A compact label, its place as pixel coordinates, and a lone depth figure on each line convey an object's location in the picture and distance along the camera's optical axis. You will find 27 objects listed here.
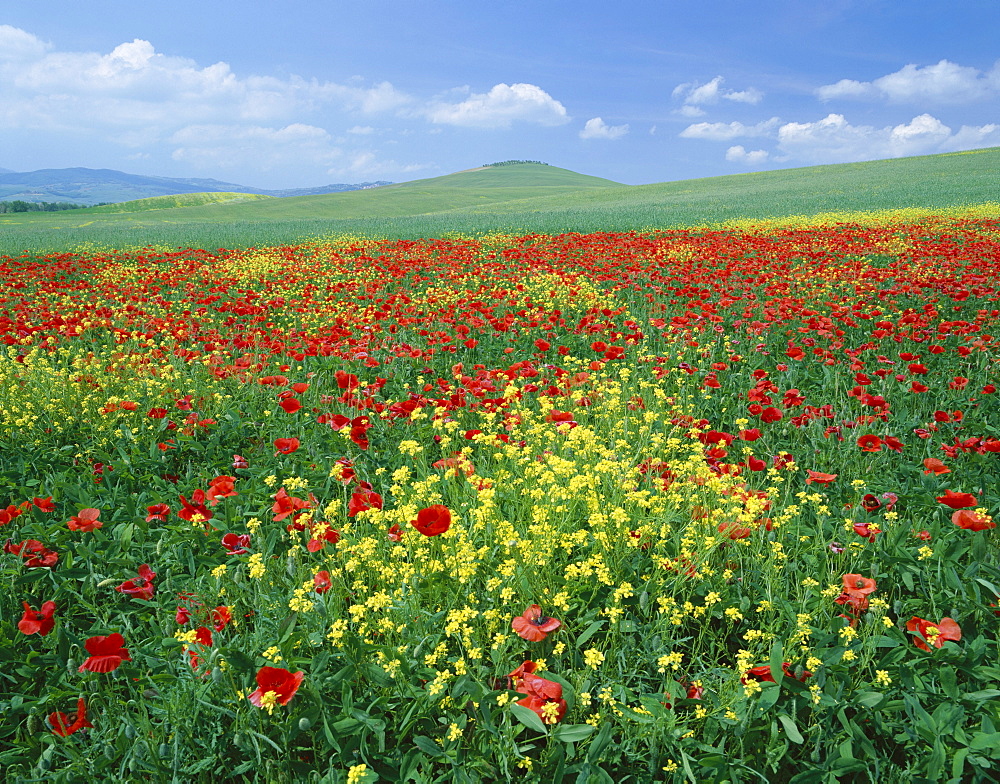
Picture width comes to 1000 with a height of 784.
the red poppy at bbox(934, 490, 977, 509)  2.35
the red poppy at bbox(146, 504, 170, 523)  2.73
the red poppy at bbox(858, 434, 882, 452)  3.00
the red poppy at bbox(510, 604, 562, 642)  1.92
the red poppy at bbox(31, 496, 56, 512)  2.82
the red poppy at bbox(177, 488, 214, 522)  2.63
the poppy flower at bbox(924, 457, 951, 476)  2.82
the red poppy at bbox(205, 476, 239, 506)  2.64
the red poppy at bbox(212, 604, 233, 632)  2.25
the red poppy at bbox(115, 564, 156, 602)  2.53
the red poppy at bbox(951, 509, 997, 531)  2.24
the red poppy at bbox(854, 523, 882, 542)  2.58
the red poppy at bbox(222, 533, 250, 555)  2.65
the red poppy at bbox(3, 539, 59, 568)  2.66
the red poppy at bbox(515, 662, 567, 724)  1.74
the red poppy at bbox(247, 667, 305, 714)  1.68
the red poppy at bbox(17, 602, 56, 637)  2.20
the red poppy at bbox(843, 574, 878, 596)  2.19
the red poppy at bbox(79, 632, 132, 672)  1.83
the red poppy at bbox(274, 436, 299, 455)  2.89
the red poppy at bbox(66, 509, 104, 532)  2.53
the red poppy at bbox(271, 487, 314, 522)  2.50
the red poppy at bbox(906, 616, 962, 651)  2.00
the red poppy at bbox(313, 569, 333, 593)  2.25
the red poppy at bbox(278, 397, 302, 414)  3.08
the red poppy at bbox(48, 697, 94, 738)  1.96
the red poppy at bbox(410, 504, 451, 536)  2.07
